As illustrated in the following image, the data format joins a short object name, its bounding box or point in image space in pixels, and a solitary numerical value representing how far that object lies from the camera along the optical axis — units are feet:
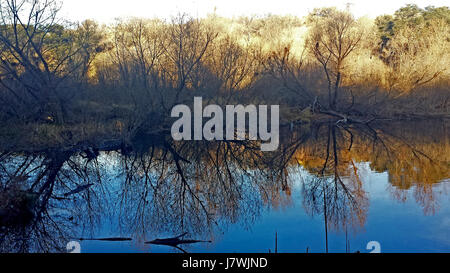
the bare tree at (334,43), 70.08
